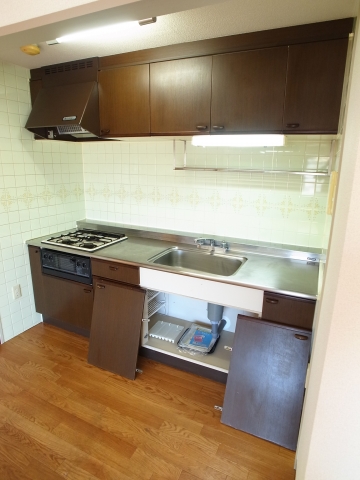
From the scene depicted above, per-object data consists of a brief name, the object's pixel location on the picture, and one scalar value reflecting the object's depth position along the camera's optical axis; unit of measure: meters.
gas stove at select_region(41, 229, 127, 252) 2.38
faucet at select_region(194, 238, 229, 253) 2.29
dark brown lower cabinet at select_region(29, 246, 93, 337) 2.42
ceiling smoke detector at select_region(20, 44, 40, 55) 1.84
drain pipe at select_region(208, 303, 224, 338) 2.27
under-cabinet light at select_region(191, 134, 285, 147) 1.65
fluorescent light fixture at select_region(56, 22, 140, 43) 1.59
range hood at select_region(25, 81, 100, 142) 2.11
